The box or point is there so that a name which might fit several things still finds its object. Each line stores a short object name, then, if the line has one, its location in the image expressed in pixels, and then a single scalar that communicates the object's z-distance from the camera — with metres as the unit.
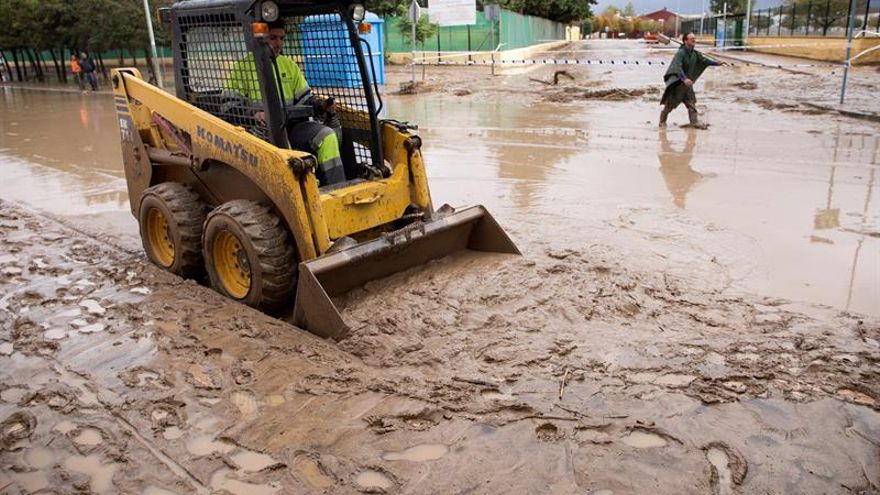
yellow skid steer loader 4.50
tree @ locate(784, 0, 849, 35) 29.12
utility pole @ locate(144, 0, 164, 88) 18.62
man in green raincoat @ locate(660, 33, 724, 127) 12.12
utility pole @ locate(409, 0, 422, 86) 19.12
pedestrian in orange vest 26.55
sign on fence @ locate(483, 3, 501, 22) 25.08
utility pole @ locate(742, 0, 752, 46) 30.00
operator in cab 4.88
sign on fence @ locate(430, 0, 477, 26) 21.62
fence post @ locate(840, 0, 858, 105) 13.31
